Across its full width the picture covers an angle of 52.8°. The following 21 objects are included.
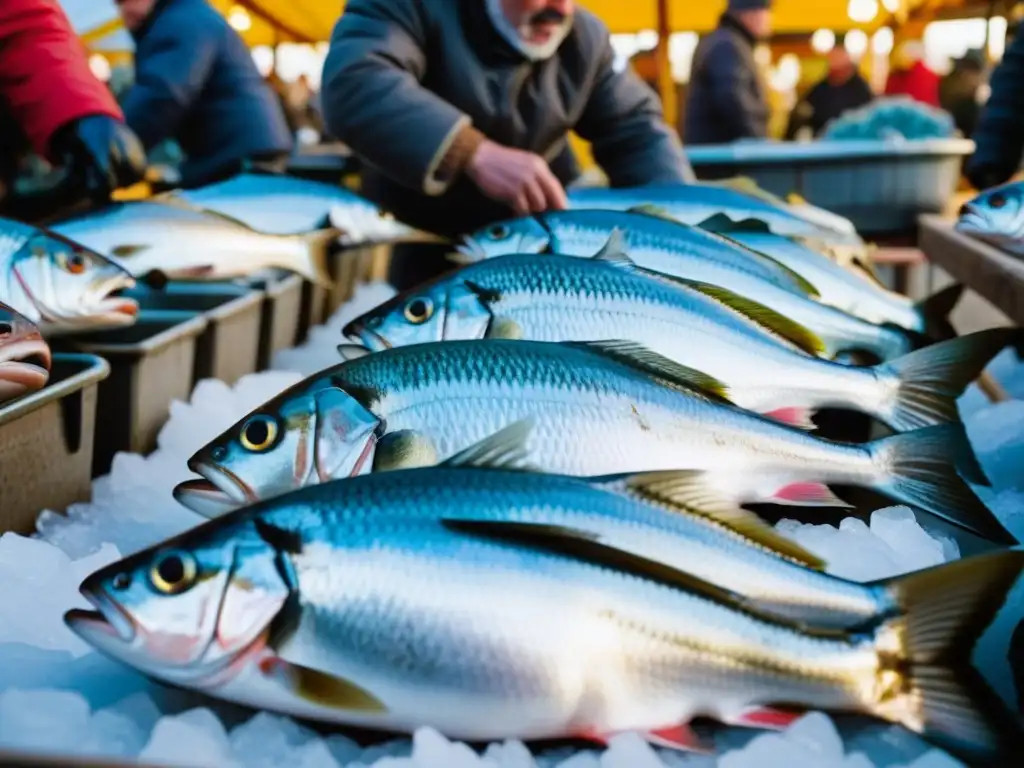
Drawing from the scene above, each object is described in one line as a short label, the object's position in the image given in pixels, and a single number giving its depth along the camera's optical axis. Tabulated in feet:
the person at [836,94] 29.58
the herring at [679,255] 5.48
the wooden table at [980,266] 7.12
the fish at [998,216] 7.07
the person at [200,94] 13.21
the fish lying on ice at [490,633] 2.69
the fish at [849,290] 6.27
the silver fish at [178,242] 7.16
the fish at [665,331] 4.67
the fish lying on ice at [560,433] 3.62
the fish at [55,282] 5.39
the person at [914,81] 33.47
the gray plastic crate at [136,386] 5.58
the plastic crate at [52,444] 4.50
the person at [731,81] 20.39
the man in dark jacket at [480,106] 7.71
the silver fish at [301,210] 8.89
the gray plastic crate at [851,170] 15.64
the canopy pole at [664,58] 24.47
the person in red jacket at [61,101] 7.83
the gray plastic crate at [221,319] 6.84
